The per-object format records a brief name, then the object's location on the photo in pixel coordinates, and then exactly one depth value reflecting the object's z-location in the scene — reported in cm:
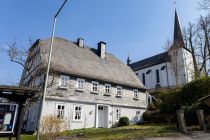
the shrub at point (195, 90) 2249
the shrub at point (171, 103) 2630
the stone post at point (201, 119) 1575
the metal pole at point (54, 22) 1188
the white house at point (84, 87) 2177
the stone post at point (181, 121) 1489
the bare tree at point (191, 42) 3897
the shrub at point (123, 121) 2652
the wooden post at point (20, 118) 868
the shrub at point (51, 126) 1663
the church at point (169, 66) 5116
